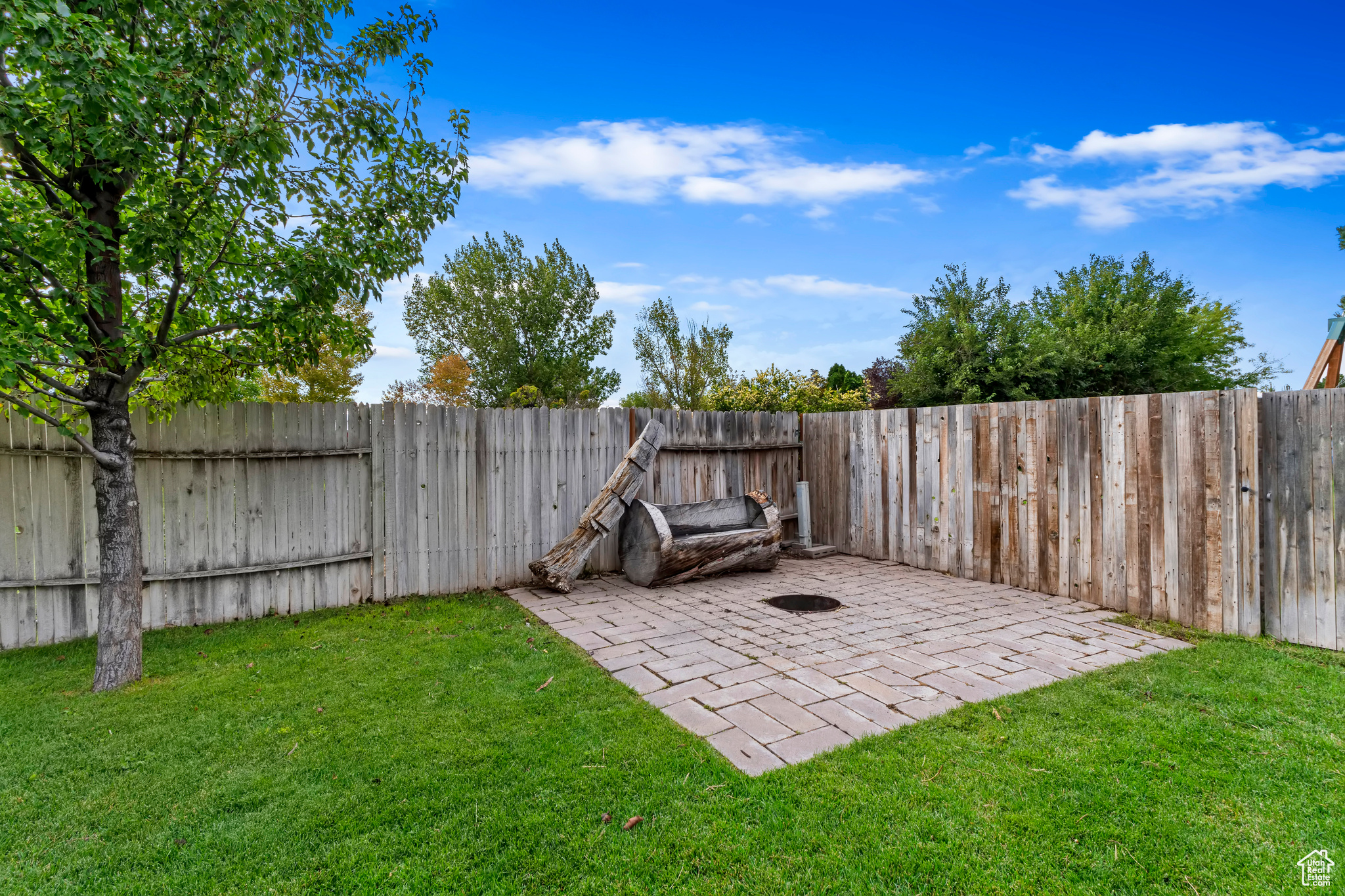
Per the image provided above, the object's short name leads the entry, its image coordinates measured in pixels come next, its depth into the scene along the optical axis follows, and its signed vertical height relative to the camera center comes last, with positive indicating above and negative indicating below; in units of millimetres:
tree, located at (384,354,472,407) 25484 +2535
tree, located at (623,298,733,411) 24125 +3302
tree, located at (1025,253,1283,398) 14555 +2258
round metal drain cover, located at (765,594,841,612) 5395 -1594
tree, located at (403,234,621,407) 26000 +5284
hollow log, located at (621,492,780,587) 6234 -1136
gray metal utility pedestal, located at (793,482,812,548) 7984 -1095
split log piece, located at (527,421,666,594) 6070 -878
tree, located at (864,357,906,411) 18422 +1774
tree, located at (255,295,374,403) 19594 +2228
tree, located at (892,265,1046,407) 14742 +2164
